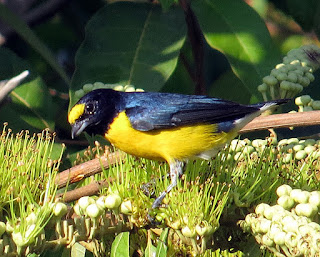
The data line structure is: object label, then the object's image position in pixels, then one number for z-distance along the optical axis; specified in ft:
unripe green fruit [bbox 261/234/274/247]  15.39
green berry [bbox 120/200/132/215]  17.07
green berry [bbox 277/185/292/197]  16.74
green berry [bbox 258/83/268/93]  21.40
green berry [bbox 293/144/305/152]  19.26
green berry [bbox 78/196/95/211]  16.43
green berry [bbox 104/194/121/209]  16.60
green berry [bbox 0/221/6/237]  15.40
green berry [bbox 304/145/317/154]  18.97
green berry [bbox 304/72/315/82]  21.58
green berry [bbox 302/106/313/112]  20.89
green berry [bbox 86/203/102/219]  16.16
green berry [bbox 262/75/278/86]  20.96
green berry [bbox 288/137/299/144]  19.84
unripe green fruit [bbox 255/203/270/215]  16.37
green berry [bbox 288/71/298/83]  20.89
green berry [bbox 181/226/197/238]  16.26
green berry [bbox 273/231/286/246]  15.05
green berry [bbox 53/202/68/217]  16.06
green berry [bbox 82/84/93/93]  22.16
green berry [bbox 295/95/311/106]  20.98
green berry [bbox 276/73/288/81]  20.88
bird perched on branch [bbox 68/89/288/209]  20.98
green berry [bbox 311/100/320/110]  20.85
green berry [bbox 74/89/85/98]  22.21
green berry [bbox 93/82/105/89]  22.06
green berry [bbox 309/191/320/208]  15.94
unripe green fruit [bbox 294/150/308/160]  18.92
